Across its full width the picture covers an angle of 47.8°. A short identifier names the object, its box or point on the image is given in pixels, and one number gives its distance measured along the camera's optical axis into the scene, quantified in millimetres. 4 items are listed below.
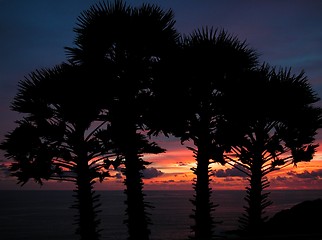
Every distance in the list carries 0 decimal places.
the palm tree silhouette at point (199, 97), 12624
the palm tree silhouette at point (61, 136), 12766
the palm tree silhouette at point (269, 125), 14766
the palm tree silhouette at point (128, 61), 12531
